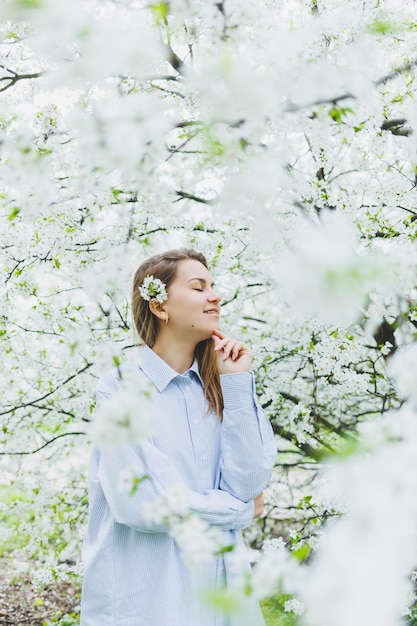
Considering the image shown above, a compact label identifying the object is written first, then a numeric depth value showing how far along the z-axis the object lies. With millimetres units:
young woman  2010
